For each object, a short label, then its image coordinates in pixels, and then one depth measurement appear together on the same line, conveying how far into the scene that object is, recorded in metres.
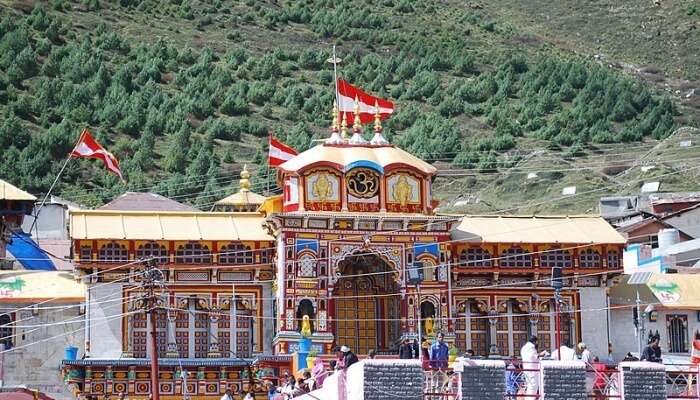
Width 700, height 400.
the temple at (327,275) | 56.22
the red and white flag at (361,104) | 59.16
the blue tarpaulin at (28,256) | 64.50
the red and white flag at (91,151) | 62.06
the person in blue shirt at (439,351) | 45.72
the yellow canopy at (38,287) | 57.88
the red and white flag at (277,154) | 61.75
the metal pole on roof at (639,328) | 57.66
